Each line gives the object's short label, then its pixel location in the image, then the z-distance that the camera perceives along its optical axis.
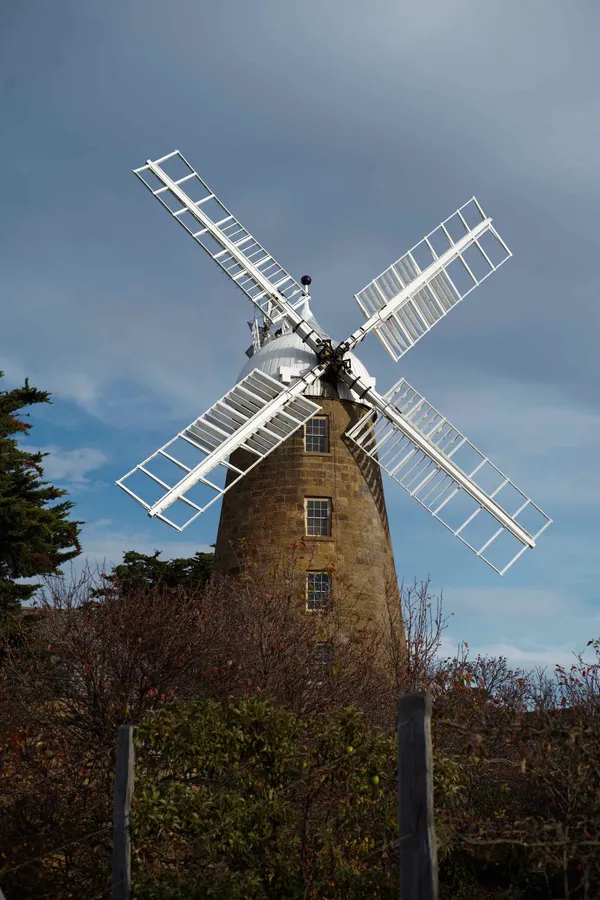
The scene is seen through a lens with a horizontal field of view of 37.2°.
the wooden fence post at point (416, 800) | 6.23
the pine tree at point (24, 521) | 21.45
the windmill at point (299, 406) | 21.22
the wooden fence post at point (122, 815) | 7.92
